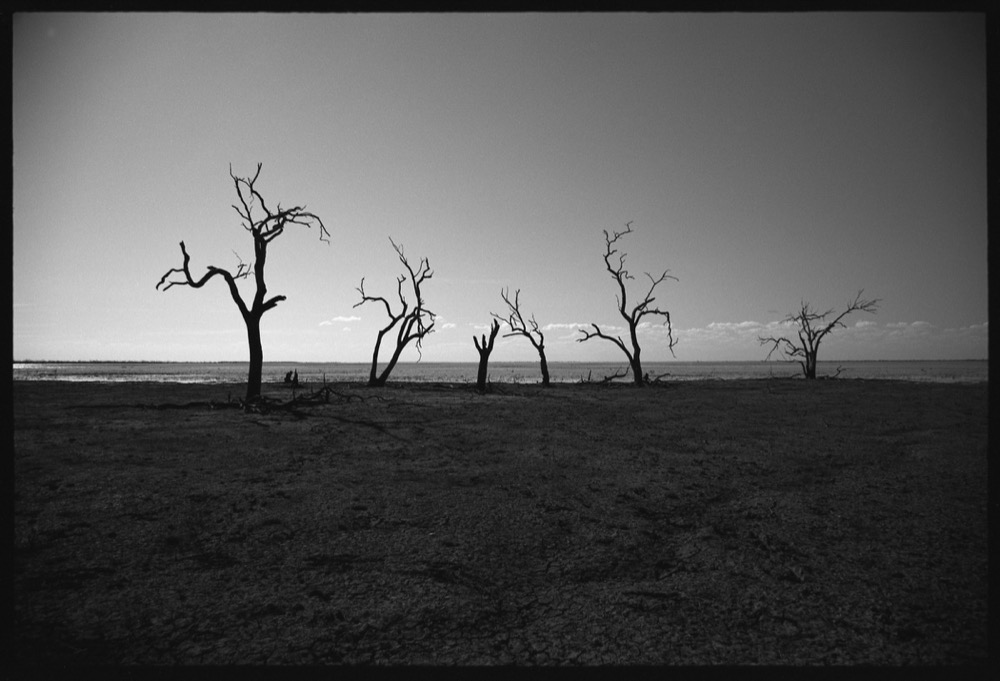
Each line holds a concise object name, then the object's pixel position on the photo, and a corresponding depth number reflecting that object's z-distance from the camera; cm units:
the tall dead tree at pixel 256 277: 1352
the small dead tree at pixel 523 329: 2625
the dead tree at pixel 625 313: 2555
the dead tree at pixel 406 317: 2264
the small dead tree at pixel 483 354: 2002
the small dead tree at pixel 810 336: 3197
